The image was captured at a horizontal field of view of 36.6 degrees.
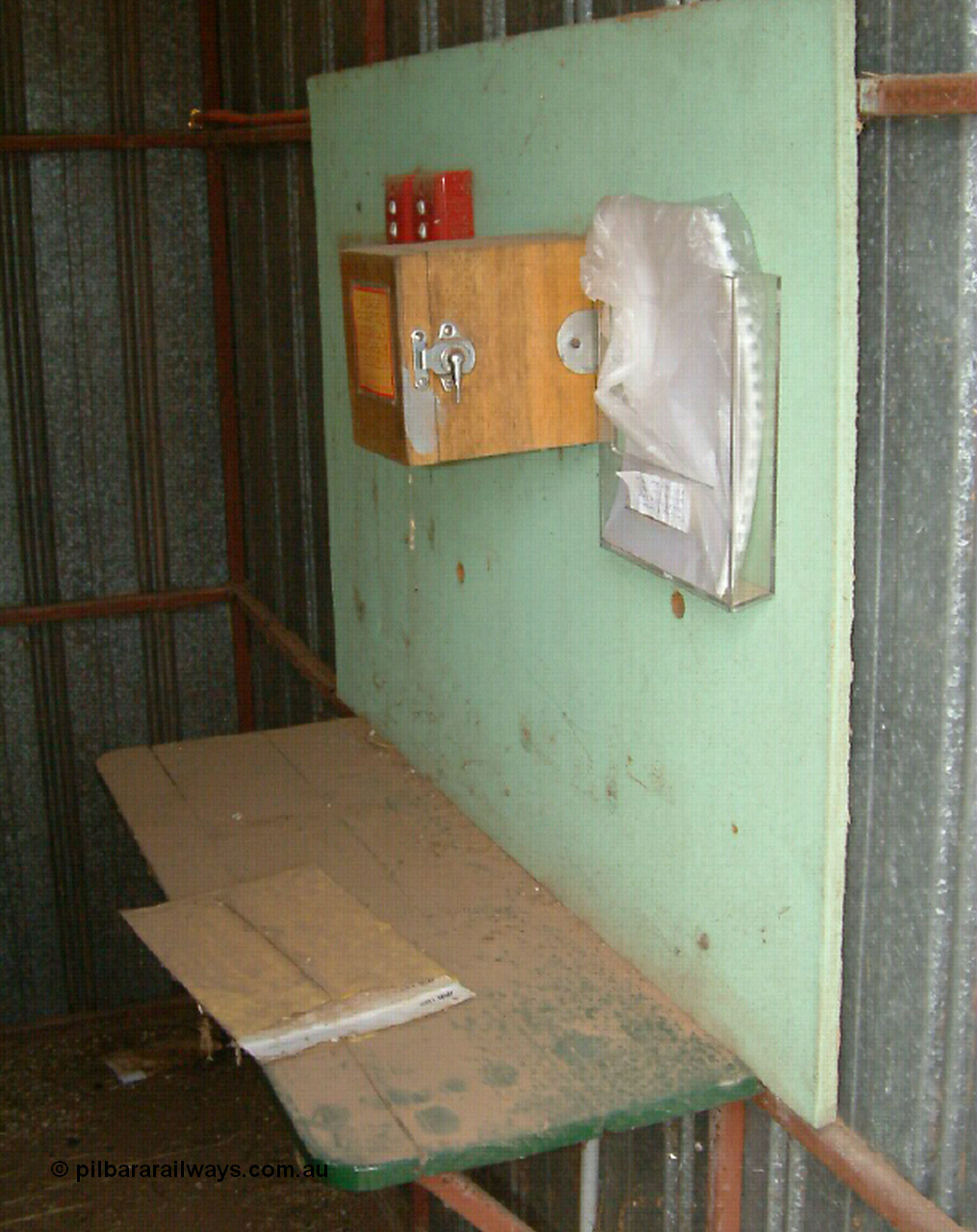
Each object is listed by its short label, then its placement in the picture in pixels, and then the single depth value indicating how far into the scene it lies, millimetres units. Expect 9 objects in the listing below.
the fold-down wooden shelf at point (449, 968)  1727
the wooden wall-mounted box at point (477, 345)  1826
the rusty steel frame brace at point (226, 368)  4344
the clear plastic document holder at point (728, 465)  1575
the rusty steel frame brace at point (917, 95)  1344
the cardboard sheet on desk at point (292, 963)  1941
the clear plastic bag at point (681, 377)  1597
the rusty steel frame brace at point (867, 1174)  1596
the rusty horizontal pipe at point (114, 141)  4285
